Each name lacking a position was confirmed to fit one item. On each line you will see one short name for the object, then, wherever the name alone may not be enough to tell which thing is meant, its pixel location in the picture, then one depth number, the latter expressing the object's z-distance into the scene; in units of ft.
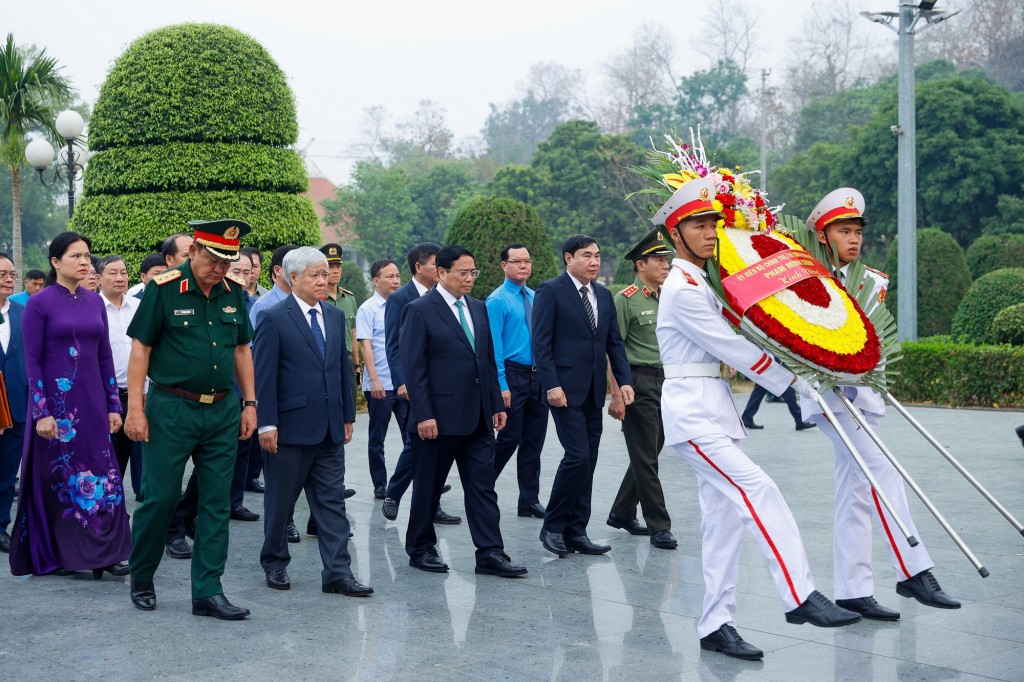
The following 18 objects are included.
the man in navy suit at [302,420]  20.15
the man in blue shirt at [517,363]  26.45
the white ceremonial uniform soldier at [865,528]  17.97
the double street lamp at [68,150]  54.49
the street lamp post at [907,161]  55.72
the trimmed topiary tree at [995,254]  76.69
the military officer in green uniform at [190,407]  18.38
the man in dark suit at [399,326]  27.14
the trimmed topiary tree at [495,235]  60.95
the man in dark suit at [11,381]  24.62
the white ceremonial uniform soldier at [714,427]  15.71
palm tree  68.59
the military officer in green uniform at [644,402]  23.71
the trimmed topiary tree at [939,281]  72.79
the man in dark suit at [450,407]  21.47
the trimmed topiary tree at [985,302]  57.26
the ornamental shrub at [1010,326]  53.11
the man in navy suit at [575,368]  23.13
